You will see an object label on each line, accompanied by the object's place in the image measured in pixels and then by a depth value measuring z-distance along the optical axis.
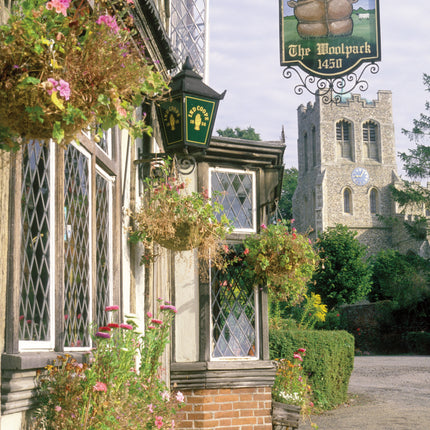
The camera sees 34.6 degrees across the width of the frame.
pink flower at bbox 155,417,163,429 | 4.90
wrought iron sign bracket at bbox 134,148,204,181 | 6.38
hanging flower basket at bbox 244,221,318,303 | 7.64
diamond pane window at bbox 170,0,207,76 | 10.39
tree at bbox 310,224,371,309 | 40.09
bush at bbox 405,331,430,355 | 33.06
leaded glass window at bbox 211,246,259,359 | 8.11
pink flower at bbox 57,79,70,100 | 2.67
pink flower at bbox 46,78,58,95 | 2.65
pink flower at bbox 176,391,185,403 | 5.84
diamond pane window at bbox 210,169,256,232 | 8.38
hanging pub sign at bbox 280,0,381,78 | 8.32
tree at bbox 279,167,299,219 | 70.88
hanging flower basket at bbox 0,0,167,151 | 2.69
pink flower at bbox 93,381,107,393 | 3.55
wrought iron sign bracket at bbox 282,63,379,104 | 8.18
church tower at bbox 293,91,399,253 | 60.53
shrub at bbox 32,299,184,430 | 3.51
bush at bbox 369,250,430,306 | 36.25
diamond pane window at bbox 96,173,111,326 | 5.13
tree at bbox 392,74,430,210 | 42.50
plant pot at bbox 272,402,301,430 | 8.30
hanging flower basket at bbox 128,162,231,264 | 5.88
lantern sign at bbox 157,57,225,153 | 6.25
